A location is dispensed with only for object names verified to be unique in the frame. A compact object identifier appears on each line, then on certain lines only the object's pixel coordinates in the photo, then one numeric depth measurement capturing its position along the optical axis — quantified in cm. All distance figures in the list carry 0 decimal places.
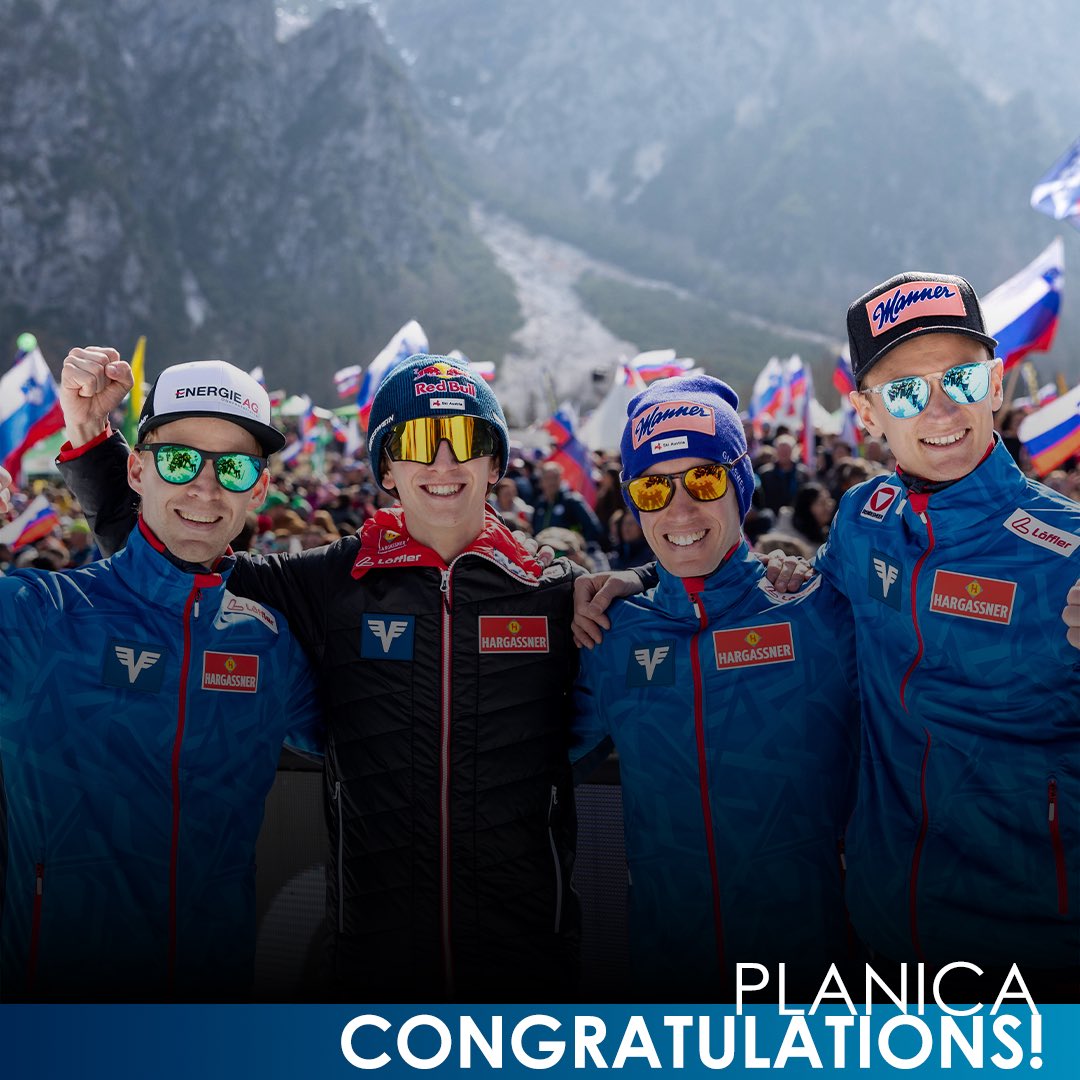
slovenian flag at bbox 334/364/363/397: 2567
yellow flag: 1509
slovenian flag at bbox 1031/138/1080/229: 927
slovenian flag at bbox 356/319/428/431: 1244
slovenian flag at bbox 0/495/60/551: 976
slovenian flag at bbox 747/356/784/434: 1966
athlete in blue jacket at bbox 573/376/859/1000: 269
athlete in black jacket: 272
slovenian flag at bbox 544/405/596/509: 1223
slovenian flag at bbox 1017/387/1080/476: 823
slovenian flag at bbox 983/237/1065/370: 922
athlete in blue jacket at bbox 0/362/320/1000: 262
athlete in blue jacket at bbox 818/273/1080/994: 245
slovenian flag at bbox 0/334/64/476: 1102
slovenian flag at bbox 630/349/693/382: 1783
